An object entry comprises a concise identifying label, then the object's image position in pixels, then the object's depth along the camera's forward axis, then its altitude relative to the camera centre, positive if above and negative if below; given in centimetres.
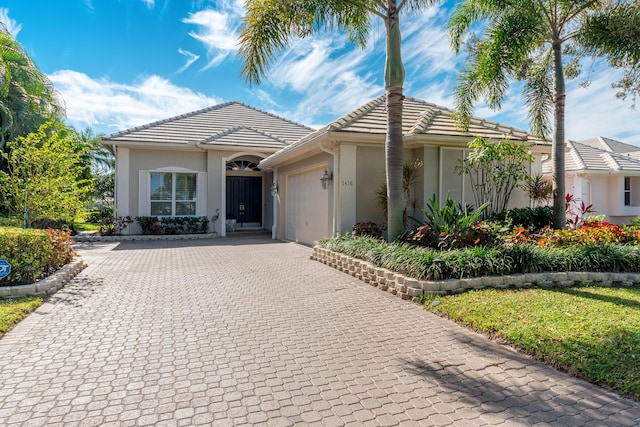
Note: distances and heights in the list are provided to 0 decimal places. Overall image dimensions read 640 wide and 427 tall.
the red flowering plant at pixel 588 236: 859 -64
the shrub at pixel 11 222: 1155 -44
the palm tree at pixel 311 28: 838 +393
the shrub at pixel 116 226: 1571 -74
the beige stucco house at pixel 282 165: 1075 +165
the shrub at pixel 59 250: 764 -90
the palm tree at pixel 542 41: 929 +441
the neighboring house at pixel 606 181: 1948 +154
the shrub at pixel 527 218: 1061 -23
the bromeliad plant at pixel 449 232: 812 -50
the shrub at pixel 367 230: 1018 -57
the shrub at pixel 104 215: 1792 -33
